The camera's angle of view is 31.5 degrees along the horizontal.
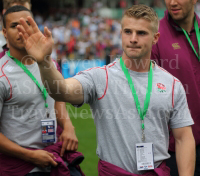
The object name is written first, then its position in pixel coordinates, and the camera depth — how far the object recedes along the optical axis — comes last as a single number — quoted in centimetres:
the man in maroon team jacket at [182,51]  338
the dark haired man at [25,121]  298
